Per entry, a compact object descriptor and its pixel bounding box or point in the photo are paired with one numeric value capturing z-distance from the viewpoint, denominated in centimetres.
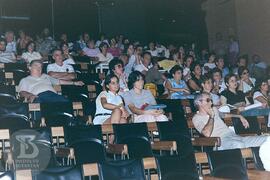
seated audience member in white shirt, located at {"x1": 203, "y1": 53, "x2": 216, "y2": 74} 999
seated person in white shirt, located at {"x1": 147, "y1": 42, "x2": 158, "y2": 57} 1157
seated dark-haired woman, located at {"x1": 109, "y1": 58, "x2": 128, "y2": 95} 670
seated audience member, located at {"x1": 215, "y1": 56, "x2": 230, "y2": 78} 977
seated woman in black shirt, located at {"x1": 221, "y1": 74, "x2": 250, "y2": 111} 684
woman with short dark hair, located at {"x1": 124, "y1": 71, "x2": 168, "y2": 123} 568
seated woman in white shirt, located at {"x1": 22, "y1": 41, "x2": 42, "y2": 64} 884
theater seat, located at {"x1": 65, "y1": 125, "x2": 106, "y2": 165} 446
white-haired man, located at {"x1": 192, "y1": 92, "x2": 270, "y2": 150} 521
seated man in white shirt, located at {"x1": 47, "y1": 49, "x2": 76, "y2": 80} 748
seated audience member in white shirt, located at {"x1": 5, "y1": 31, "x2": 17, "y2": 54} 945
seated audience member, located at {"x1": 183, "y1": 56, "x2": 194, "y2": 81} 888
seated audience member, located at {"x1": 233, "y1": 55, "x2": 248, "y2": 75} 995
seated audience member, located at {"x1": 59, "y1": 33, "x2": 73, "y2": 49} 1100
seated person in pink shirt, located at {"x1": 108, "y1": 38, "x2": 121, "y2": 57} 1078
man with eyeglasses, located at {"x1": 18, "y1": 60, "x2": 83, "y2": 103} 604
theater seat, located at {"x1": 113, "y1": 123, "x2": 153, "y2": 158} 481
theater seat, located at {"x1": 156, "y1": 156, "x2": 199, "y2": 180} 382
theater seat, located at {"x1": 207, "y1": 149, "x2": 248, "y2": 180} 402
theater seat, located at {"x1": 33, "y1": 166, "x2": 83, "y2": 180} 336
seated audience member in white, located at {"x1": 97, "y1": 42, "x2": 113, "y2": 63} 1012
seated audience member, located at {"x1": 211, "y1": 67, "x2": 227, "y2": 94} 742
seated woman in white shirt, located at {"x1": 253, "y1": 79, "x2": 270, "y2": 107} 705
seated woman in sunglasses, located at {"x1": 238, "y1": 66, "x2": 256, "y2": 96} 808
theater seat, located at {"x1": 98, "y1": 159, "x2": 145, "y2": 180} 361
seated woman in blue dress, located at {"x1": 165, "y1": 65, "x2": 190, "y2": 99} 731
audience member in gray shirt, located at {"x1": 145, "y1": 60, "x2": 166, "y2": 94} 827
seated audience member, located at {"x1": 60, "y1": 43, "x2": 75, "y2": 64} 849
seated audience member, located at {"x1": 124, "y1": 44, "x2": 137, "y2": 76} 932
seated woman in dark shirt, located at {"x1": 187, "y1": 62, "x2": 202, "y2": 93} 790
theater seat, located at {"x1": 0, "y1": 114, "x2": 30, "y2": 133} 482
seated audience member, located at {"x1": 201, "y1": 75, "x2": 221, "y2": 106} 659
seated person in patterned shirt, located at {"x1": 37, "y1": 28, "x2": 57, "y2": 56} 1041
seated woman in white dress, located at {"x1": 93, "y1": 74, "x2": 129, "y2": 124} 539
